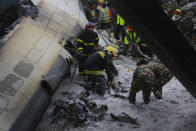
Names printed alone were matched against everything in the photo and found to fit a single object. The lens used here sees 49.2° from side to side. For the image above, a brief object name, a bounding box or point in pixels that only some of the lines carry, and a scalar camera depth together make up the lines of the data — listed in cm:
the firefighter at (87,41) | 744
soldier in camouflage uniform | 496
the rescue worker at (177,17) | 938
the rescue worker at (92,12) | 1128
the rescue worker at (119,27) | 1056
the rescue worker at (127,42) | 880
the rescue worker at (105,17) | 1234
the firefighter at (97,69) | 639
